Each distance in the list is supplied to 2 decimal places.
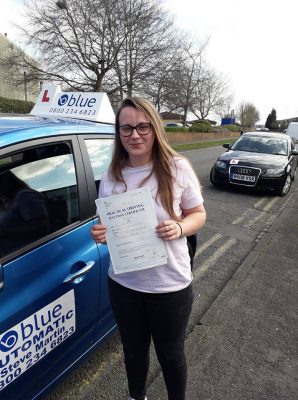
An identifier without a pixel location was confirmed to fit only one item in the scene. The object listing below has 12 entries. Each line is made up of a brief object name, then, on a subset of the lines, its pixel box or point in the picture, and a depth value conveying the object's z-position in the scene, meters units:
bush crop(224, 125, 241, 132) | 57.12
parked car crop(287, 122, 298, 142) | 25.86
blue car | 1.68
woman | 1.68
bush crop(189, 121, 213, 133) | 36.35
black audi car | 8.52
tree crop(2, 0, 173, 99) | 21.70
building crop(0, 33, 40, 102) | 23.98
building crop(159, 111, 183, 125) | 81.53
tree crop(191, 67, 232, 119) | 56.39
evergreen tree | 85.41
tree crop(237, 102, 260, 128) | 83.19
